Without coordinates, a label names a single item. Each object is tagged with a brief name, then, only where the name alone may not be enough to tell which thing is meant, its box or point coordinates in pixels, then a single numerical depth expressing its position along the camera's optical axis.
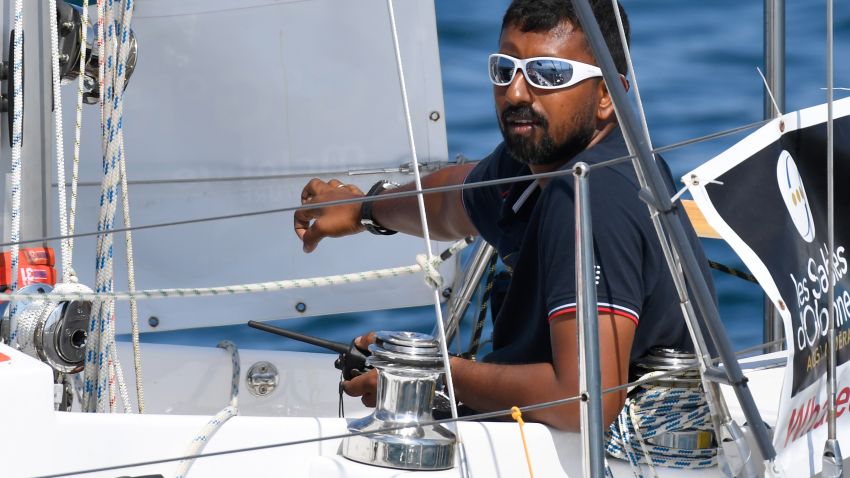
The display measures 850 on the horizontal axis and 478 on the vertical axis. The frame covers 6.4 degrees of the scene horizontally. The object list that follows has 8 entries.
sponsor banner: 8.32
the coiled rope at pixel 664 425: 8.53
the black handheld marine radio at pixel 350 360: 8.79
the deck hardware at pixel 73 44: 8.95
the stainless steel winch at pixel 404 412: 8.37
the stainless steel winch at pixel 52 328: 8.67
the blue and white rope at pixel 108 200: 8.73
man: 8.50
